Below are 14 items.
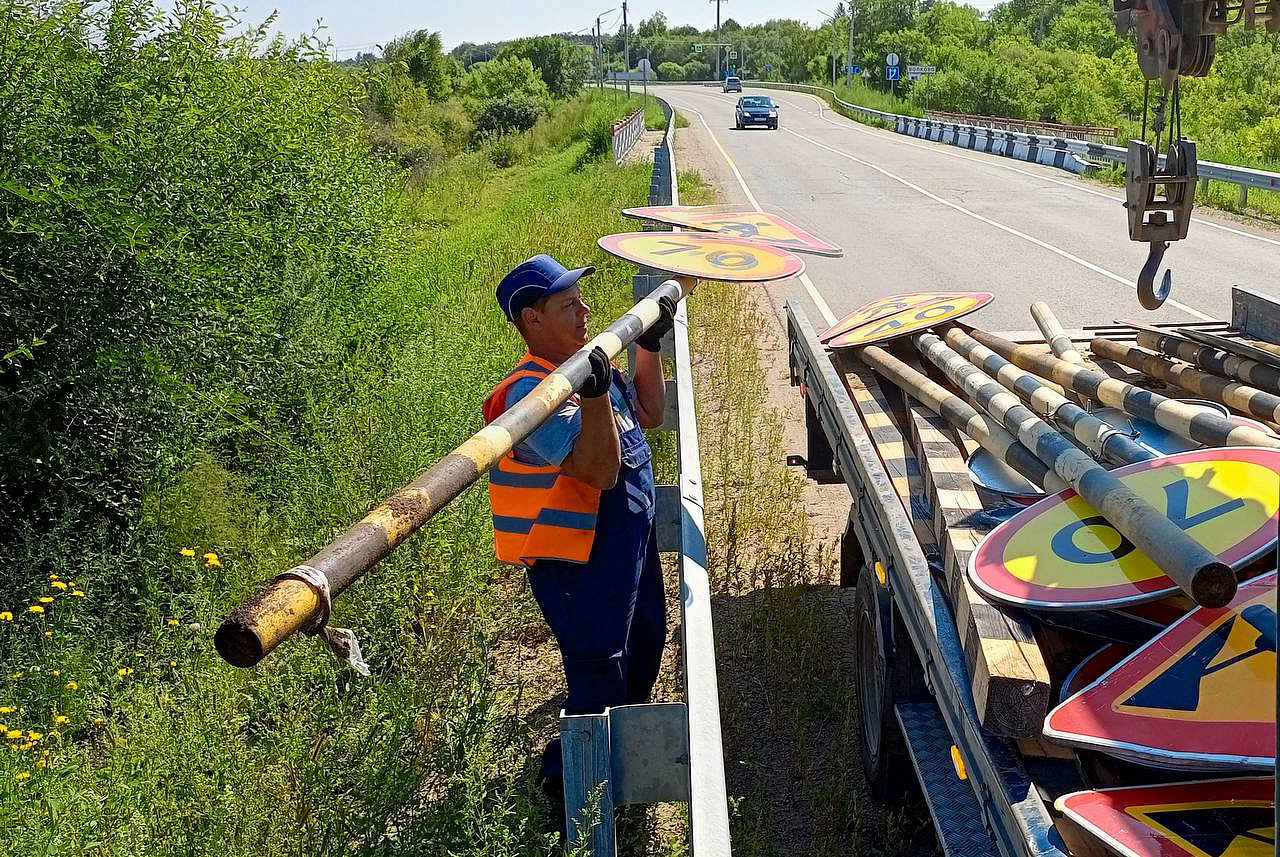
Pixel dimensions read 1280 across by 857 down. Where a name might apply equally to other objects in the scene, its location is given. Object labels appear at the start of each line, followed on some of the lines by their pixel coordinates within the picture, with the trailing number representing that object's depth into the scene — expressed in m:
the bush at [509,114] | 58.72
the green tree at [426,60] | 67.88
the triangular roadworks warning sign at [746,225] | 5.30
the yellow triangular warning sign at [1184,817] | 1.81
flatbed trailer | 2.18
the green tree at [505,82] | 65.25
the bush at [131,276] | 5.90
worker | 3.18
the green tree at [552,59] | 81.44
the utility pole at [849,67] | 68.31
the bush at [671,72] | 145.88
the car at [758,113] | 44.50
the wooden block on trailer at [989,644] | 2.18
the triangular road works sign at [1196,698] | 1.92
